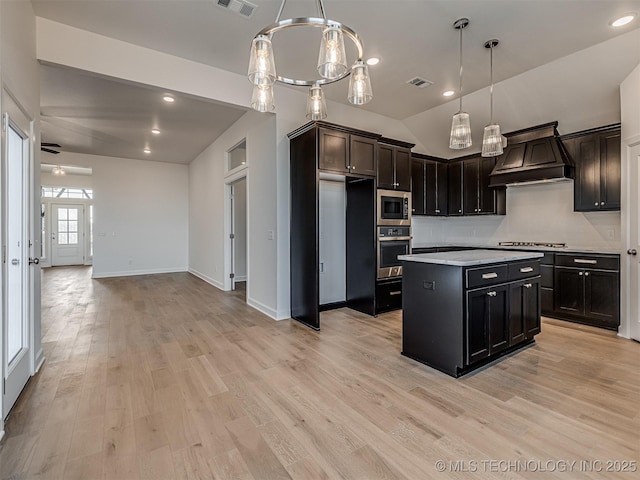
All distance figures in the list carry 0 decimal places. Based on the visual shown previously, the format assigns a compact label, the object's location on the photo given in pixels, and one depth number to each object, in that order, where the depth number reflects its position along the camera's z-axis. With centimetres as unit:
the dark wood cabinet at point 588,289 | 368
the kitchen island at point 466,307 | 255
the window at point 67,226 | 1023
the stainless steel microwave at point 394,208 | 438
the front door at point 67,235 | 1013
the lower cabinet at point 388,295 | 439
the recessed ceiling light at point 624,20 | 283
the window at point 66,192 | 991
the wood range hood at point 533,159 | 414
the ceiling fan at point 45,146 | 609
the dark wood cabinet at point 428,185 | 553
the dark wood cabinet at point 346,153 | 380
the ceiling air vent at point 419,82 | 411
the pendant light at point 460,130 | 303
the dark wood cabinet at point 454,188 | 563
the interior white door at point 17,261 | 224
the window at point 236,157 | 606
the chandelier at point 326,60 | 168
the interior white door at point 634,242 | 334
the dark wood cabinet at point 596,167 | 382
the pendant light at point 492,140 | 316
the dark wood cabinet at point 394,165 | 440
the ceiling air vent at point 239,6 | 265
